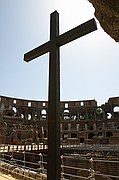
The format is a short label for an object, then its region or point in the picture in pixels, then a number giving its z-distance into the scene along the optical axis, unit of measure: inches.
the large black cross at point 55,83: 91.1
